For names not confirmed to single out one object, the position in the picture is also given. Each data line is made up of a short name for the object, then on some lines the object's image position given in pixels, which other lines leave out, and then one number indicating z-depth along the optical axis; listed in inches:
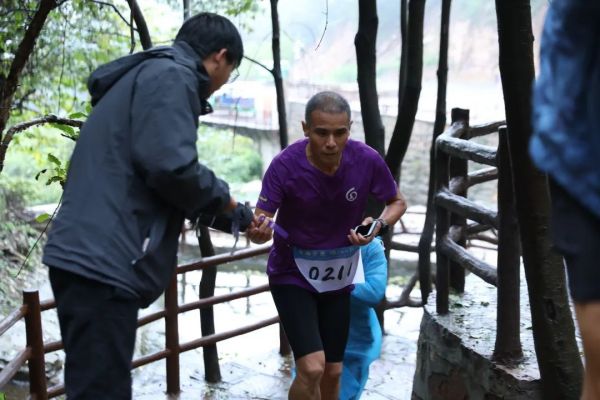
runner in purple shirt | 144.6
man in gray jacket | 97.3
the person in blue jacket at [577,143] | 60.6
